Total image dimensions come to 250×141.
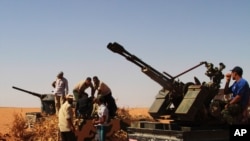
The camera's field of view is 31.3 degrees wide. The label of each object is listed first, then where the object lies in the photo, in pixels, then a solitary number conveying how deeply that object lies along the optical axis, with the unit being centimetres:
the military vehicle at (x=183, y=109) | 766
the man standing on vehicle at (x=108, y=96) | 1358
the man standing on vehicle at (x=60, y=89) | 1606
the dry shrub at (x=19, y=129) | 1534
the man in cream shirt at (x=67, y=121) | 1166
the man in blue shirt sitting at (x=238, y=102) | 826
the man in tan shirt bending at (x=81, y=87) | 1412
